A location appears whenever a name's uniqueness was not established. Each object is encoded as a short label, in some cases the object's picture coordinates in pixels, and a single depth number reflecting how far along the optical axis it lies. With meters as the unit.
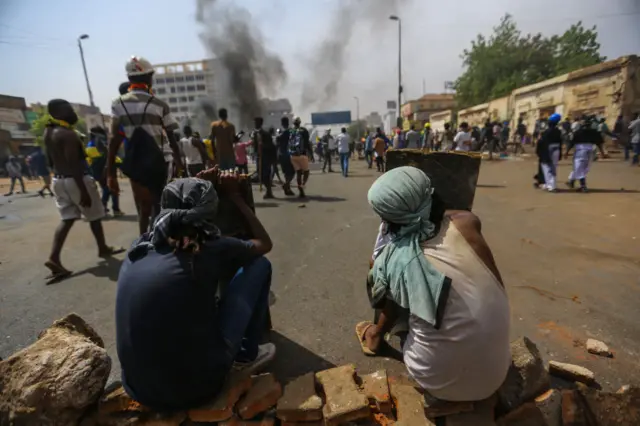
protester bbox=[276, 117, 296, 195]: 8.08
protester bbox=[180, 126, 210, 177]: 7.87
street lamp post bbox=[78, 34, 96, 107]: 21.69
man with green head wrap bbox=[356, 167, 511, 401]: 1.39
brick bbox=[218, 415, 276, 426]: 1.62
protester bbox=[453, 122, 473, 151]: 9.27
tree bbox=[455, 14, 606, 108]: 30.20
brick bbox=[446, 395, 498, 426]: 1.51
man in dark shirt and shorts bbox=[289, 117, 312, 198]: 7.77
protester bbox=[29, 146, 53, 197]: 11.29
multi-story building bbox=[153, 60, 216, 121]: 96.62
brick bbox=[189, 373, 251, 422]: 1.62
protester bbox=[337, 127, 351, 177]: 11.72
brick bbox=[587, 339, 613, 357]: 2.14
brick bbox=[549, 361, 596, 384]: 1.87
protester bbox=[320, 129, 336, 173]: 14.73
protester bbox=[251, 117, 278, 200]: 7.75
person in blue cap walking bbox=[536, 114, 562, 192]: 7.11
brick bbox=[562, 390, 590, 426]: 1.61
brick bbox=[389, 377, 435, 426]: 1.57
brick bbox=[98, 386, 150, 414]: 1.68
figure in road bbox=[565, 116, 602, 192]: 7.05
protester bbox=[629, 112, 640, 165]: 10.57
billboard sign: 56.57
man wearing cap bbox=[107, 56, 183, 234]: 3.33
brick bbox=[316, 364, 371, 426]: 1.58
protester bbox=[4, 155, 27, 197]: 12.41
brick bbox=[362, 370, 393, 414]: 1.67
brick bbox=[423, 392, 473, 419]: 1.54
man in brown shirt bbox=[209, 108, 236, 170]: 7.53
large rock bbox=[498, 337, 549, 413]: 1.62
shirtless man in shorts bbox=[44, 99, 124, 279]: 3.75
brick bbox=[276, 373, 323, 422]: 1.61
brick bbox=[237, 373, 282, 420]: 1.65
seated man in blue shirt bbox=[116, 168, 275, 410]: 1.43
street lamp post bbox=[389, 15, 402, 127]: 26.03
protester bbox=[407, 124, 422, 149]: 11.62
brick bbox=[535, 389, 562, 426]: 1.60
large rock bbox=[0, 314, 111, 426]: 1.60
